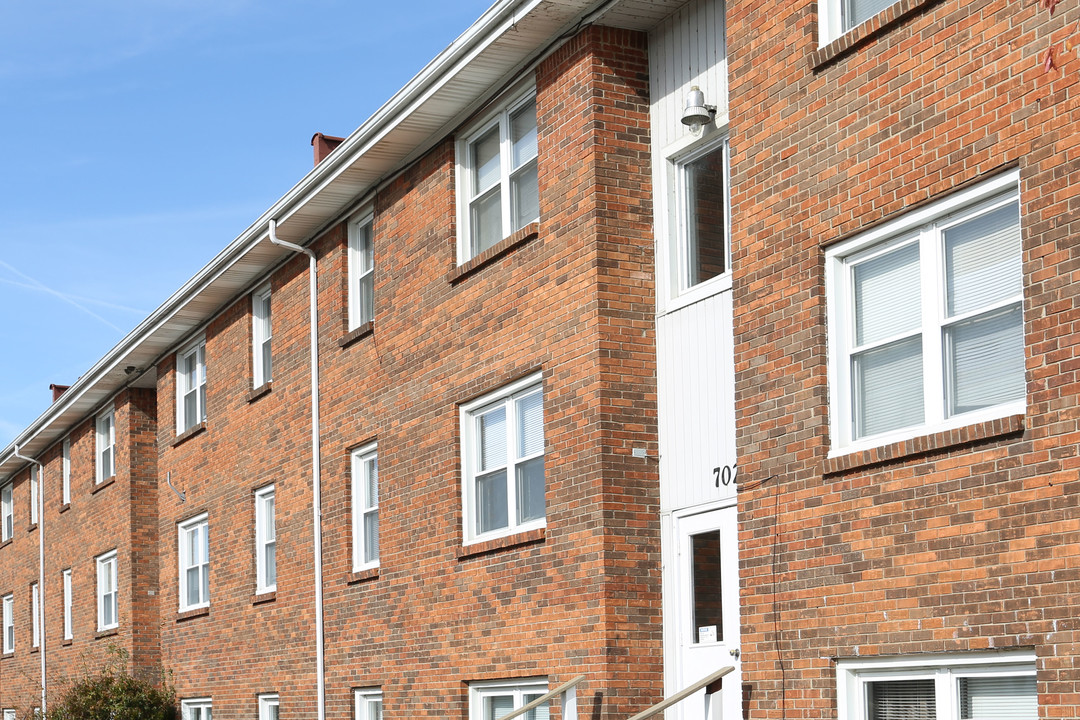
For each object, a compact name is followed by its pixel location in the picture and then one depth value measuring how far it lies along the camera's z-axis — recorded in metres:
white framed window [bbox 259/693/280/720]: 20.42
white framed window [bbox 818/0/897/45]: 10.91
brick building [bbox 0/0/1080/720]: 9.25
